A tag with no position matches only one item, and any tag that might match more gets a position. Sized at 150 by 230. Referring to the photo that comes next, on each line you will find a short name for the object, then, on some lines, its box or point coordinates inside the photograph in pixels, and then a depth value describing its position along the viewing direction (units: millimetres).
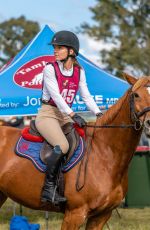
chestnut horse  8878
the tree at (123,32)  68219
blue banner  14746
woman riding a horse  9156
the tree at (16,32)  96647
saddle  9265
